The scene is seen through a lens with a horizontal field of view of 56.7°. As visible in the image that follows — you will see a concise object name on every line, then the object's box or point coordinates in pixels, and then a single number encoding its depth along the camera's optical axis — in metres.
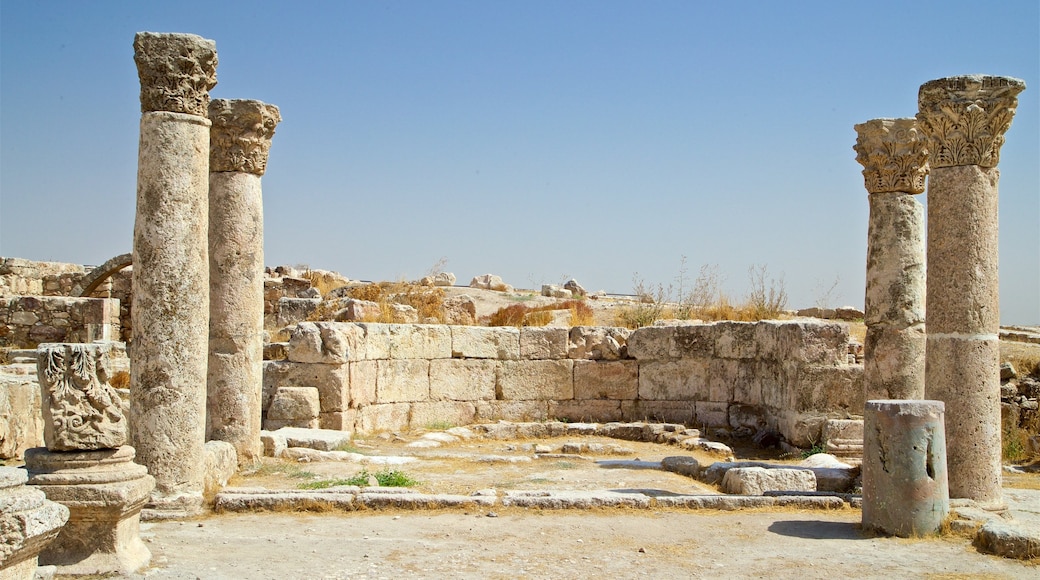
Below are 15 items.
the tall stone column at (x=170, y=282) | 7.81
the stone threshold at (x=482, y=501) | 8.31
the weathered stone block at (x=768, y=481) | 9.39
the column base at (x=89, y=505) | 6.05
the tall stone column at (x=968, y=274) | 8.19
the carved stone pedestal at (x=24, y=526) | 4.39
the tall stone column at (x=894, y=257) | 10.62
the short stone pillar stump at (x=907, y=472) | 7.48
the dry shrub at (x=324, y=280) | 23.49
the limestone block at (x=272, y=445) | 11.11
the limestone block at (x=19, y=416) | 10.62
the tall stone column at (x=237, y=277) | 10.18
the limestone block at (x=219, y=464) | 8.65
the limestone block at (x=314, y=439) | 11.59
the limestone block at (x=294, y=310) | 18.58
